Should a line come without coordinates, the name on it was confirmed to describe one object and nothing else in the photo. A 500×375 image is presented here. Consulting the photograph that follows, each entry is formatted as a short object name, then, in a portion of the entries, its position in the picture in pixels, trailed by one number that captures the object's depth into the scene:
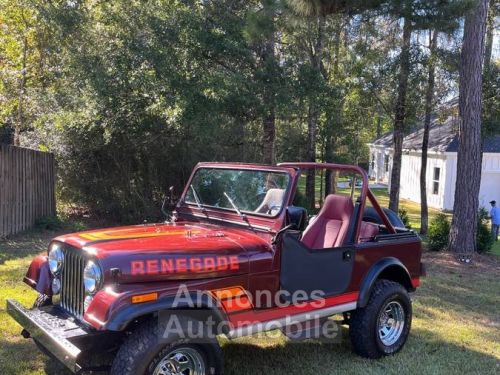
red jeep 3.46
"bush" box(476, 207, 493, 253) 11.60
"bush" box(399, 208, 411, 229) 14.10
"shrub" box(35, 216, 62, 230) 11.76
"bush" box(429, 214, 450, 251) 11.63
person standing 16.74
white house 24.42
